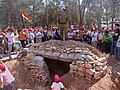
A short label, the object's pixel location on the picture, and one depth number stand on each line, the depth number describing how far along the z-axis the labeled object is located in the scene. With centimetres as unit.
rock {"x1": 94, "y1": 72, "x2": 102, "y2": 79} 335
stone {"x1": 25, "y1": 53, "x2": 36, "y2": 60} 408
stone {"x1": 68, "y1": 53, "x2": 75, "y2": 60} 360
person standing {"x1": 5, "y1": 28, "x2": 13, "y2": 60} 430
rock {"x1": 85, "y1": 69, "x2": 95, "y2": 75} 333
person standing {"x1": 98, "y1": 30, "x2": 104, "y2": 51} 486
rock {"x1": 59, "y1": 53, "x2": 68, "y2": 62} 365
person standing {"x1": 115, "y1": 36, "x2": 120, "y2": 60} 392
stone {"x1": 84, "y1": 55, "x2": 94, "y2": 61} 345
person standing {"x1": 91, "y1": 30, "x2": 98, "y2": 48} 497
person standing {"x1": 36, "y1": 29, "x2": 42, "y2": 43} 578
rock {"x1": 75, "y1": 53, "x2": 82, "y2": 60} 352
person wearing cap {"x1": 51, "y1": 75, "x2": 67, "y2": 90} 303
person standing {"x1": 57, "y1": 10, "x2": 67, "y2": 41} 460
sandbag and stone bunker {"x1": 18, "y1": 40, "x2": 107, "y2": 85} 343
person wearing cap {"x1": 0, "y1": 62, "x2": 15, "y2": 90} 260
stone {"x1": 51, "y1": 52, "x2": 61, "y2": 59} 376
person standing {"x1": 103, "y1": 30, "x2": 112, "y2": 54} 460
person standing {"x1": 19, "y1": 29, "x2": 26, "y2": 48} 536
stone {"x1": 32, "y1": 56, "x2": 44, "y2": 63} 392
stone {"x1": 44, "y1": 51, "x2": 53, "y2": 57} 387
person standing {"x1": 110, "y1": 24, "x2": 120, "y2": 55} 410
